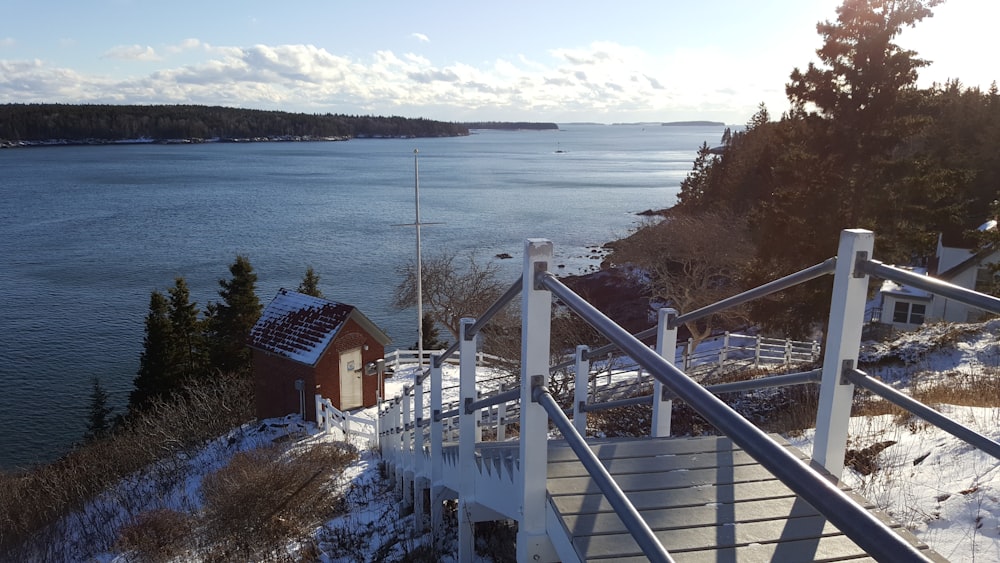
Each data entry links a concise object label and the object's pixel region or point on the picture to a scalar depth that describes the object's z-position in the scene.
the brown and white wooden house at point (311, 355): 19.61
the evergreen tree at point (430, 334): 32.94
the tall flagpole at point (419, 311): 22.83
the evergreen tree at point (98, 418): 26.05
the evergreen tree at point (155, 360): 28.94
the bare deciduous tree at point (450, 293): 25.88
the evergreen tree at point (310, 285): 32.03
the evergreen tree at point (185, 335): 30.62
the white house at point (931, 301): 25.14
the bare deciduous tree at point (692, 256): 25.34
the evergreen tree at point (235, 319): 32.41
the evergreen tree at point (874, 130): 16.44
